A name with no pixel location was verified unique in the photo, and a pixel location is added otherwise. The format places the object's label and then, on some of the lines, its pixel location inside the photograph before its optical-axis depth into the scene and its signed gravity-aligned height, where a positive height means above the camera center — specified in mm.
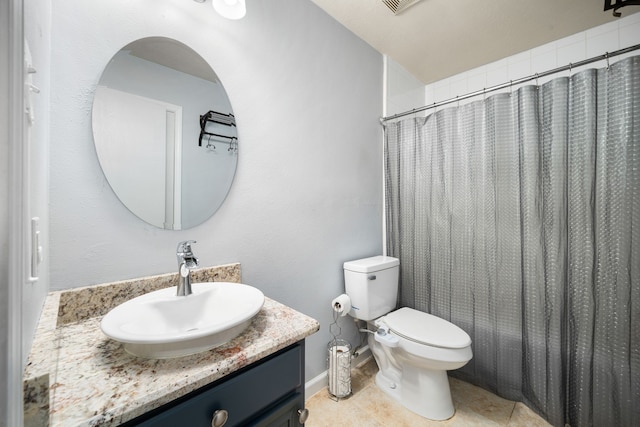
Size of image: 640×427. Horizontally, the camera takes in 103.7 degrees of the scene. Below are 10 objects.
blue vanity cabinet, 531 -442
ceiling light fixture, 993 +835
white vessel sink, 563 -286
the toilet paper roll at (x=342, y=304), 1520 -543
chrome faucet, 830 -175
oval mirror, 871 +320
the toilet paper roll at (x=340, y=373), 1460 -920
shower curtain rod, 1114 +738
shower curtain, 1145 -123
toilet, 1271 -666
